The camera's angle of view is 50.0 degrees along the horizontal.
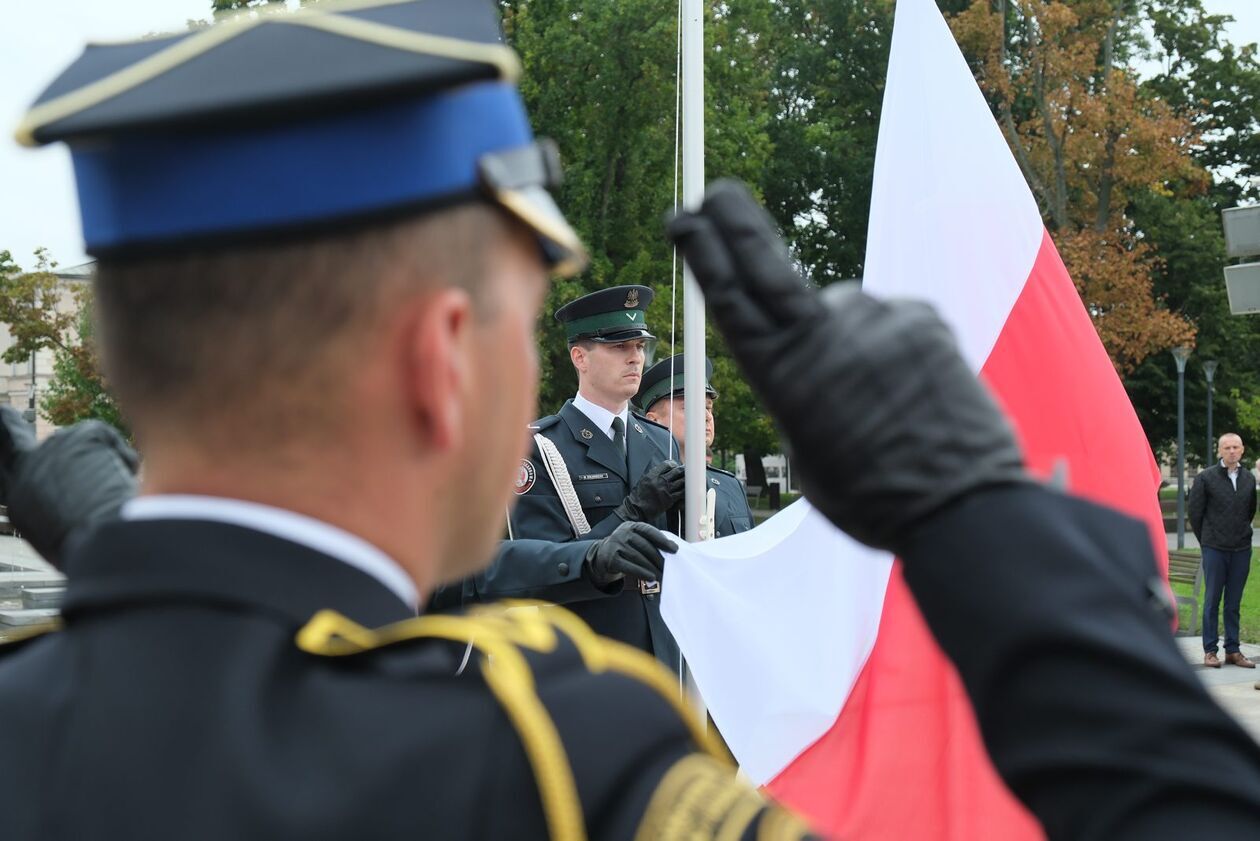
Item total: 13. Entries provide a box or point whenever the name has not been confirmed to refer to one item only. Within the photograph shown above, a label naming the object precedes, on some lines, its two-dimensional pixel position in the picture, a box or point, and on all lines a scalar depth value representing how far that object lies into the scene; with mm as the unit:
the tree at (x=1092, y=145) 24922
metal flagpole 4555
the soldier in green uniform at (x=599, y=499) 4477
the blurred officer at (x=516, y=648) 829
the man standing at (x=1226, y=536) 10836
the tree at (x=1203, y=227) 30766
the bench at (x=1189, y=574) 12118
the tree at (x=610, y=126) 22297
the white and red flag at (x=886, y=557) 3084
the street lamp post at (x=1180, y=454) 22938
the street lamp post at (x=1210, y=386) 27614
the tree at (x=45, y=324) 30031
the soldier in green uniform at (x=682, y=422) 5738
